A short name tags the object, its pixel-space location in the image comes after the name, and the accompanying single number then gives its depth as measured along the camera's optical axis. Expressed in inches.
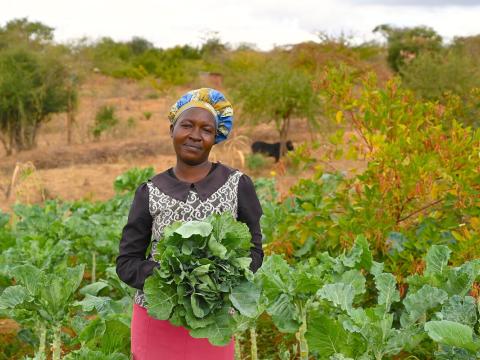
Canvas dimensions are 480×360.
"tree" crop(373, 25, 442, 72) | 1003.8
